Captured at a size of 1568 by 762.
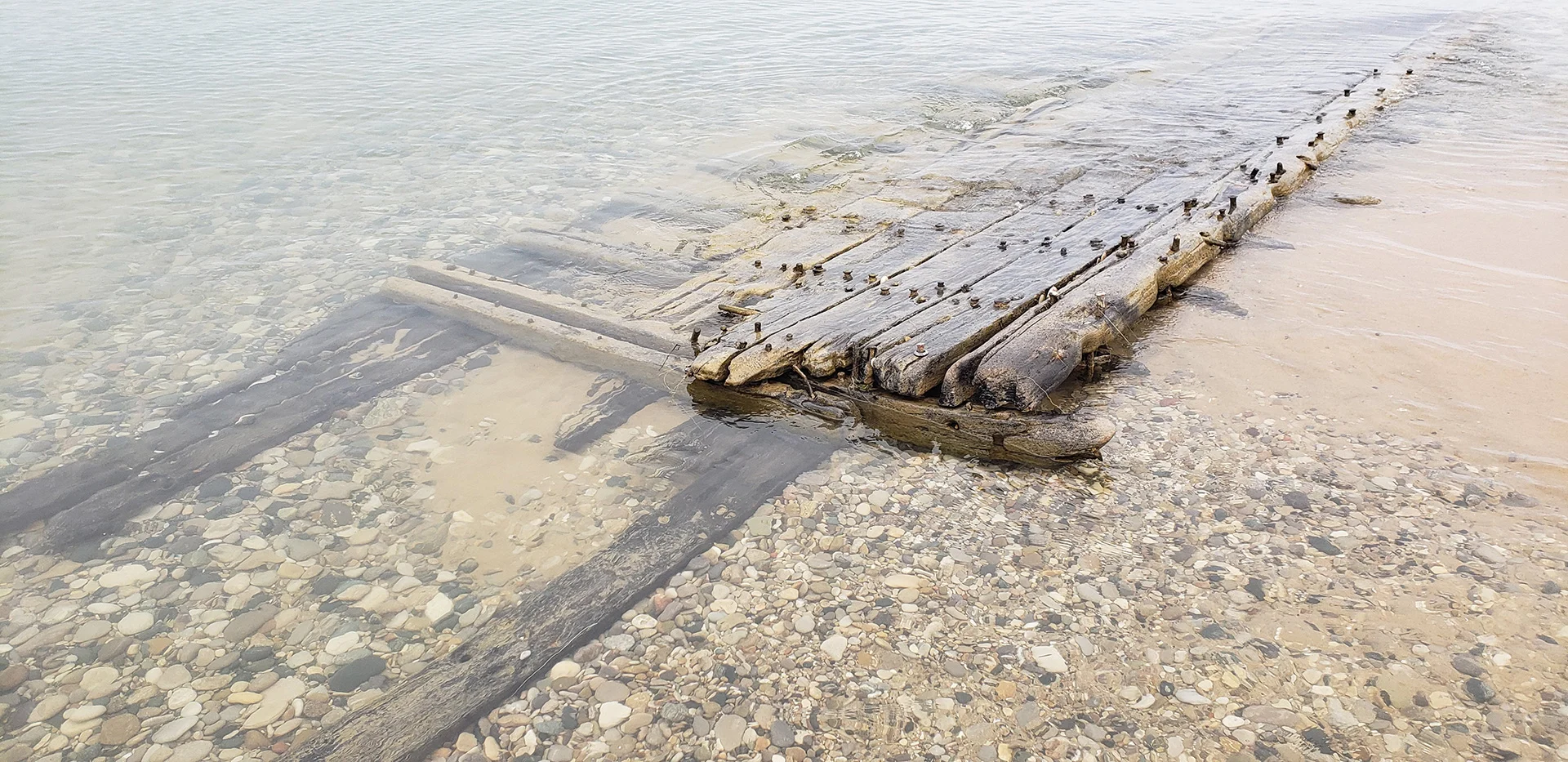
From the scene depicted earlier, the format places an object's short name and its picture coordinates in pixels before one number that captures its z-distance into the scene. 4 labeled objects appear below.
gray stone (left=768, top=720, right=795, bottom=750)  4.41
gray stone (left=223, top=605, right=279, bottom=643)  5.23
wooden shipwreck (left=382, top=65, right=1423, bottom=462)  6.59
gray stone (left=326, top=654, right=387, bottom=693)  4.87
